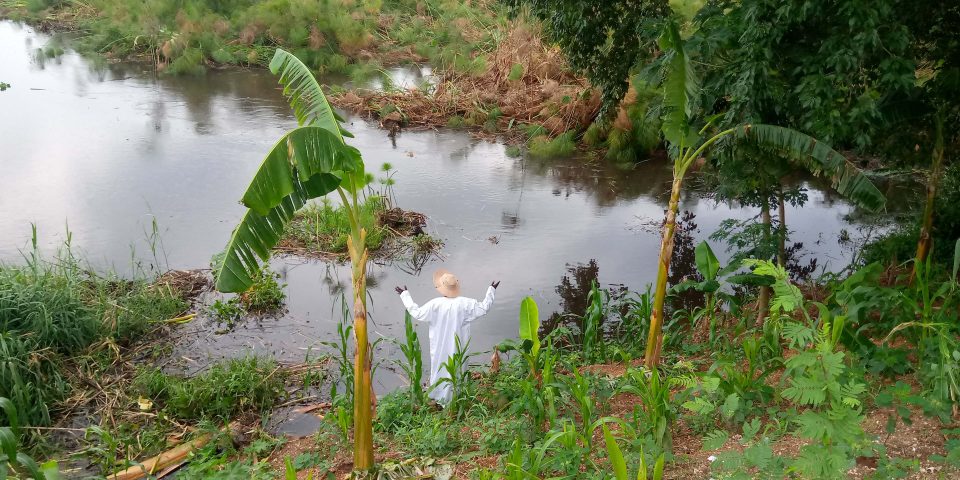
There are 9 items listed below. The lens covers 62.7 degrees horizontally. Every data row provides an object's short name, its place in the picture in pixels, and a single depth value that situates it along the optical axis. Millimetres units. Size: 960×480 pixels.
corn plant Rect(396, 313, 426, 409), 5859
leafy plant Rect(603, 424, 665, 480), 3854
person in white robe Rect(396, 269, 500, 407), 5945
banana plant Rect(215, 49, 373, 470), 4344
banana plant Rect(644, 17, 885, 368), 5426
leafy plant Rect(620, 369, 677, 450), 4820
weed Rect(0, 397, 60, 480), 3795
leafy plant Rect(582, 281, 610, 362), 6855
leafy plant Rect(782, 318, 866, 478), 3498
